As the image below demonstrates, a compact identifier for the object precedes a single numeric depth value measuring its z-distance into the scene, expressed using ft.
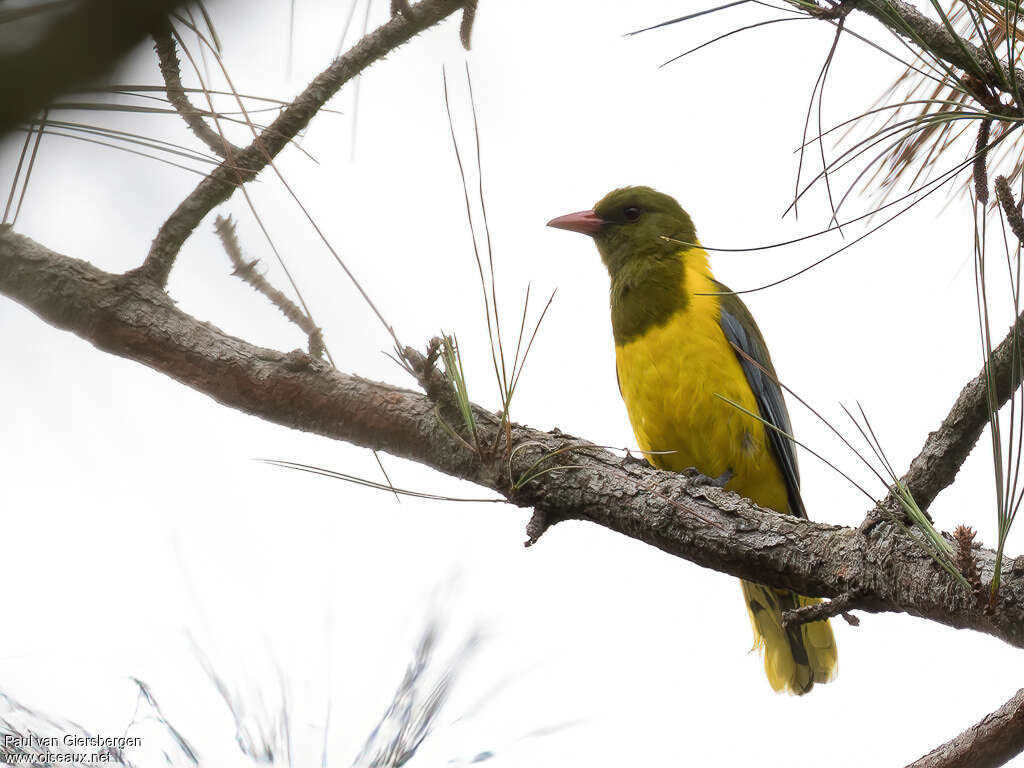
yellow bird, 21.55
